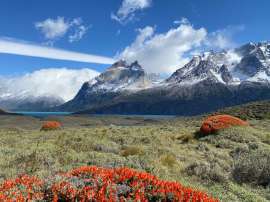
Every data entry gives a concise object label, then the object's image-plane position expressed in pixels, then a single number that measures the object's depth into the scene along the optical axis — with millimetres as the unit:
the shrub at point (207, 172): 6524
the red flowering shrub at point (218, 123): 15138
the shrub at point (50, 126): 23109
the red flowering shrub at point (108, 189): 3945
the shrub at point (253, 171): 6844
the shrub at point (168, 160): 7977
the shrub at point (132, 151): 9119
